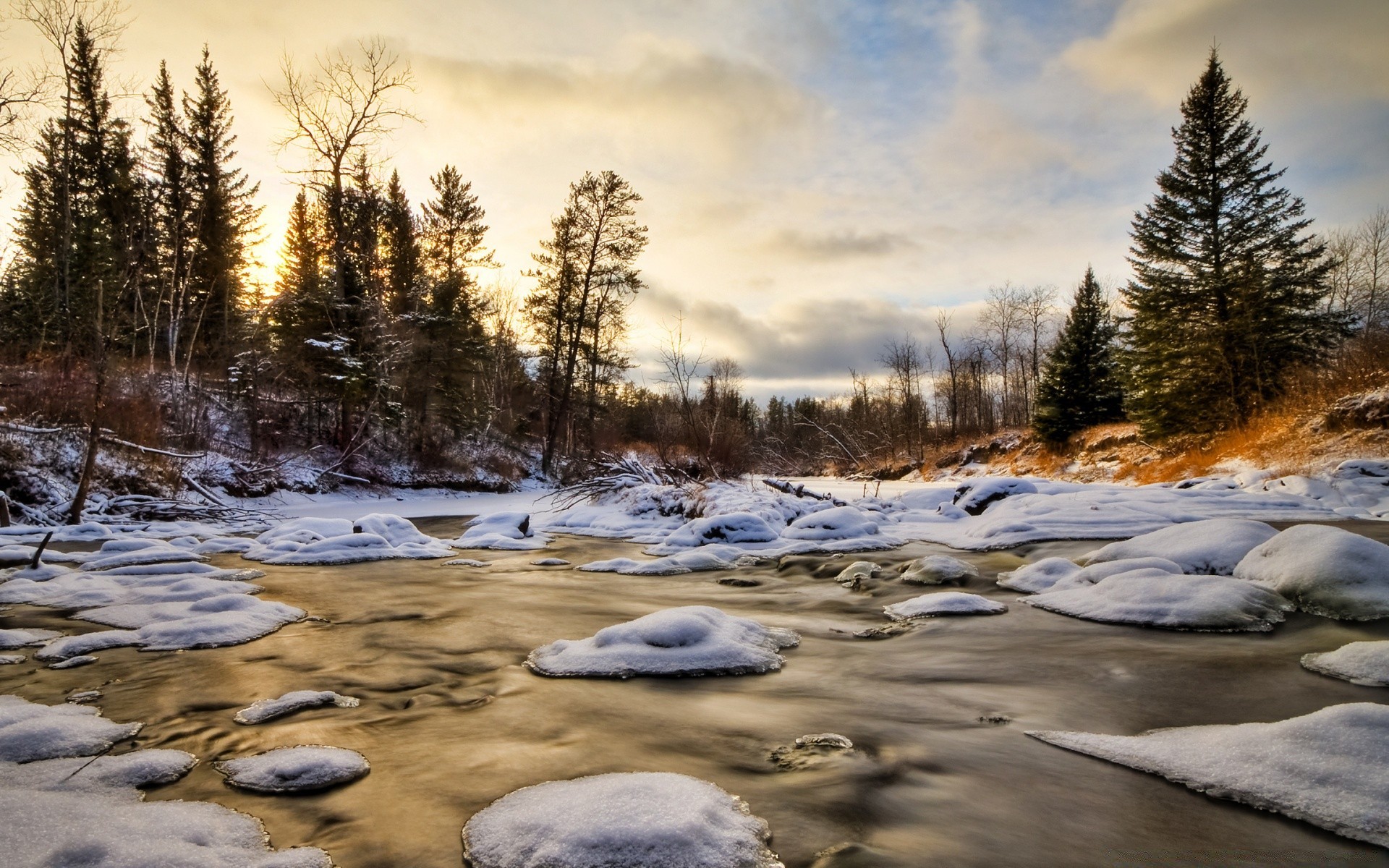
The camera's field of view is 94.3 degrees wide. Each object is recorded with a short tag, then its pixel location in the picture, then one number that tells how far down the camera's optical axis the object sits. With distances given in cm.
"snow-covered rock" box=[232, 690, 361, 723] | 292
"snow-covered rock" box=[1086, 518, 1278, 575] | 533
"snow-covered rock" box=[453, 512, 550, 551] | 981
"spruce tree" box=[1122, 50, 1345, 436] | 1761
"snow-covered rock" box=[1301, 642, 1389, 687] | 315
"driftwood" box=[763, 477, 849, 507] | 1330
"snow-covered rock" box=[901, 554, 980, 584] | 643
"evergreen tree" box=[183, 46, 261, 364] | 2283
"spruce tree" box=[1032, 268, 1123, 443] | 2528
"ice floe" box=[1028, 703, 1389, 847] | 191
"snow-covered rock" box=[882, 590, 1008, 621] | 508
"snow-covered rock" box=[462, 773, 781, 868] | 169
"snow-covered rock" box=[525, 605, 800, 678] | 368
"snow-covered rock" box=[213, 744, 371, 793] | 224
